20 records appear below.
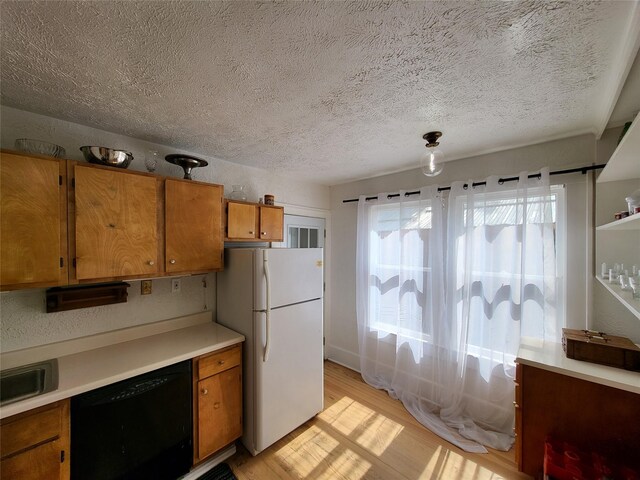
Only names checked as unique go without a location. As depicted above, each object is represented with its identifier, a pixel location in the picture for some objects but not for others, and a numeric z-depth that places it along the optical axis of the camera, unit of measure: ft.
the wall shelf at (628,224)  3.52
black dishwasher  4.35
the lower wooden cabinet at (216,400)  5.65
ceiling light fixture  5.72
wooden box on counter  4.66
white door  9.87
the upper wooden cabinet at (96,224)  4.24
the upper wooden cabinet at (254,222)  7.33
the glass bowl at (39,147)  4.48
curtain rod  5.71
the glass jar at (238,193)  7.81
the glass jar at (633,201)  4.09
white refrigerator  6.25
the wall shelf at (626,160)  3.40
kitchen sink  4.02
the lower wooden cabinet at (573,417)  4.47
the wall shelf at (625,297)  3.20
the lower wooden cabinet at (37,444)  3.70
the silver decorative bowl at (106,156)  5.05
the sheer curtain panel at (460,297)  6.44
